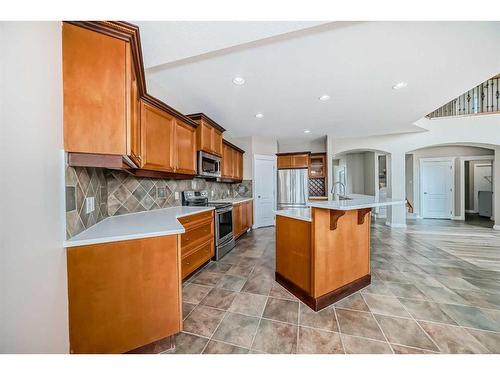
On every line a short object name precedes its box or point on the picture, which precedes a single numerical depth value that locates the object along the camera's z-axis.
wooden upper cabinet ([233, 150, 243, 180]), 4.74
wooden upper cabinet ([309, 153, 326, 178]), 5.87
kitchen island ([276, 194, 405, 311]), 1.81
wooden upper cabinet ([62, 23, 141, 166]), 1.22
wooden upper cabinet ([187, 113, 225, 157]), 3.02
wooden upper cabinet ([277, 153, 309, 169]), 5.57
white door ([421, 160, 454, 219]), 6.28
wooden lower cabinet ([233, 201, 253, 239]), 3.92
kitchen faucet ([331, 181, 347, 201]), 2.46
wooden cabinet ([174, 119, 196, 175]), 2.57
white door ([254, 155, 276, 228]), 5.25
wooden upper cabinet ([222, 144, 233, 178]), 4.11
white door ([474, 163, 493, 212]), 7.00
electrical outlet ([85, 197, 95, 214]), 1.53
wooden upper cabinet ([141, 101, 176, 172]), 2.03
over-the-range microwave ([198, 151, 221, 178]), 3.02
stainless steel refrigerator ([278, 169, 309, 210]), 5.55
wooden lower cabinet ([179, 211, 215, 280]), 2.29
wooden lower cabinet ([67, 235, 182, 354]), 1.16
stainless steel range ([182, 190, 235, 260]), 3.07
